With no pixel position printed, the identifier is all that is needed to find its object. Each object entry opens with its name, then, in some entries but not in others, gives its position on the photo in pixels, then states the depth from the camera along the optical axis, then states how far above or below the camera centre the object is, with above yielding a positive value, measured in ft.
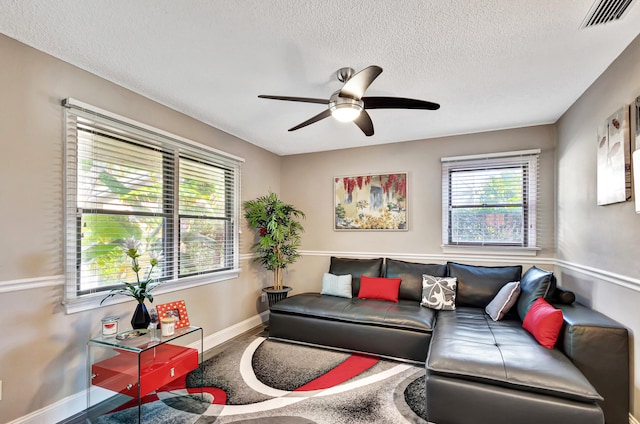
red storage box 6.95 -3.64
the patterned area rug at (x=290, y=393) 7.30 -4.75
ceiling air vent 5.38 +3.75
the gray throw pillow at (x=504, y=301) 9.67 -2.66
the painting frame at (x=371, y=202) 13.98 +0.70
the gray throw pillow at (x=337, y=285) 13.09 -2.96
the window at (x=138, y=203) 7.55 +0.40
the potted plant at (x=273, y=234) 13.33 -0.76
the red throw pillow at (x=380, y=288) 12.36 -2.92
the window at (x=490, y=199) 11.98 +0.73
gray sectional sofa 6.19 -3.34
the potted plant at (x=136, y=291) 7.86 -1.97
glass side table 6.97 -3.60
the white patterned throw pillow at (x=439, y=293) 11.21 -2.80
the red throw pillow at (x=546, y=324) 7.50 -2.68
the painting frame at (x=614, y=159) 6.77 +1.38
